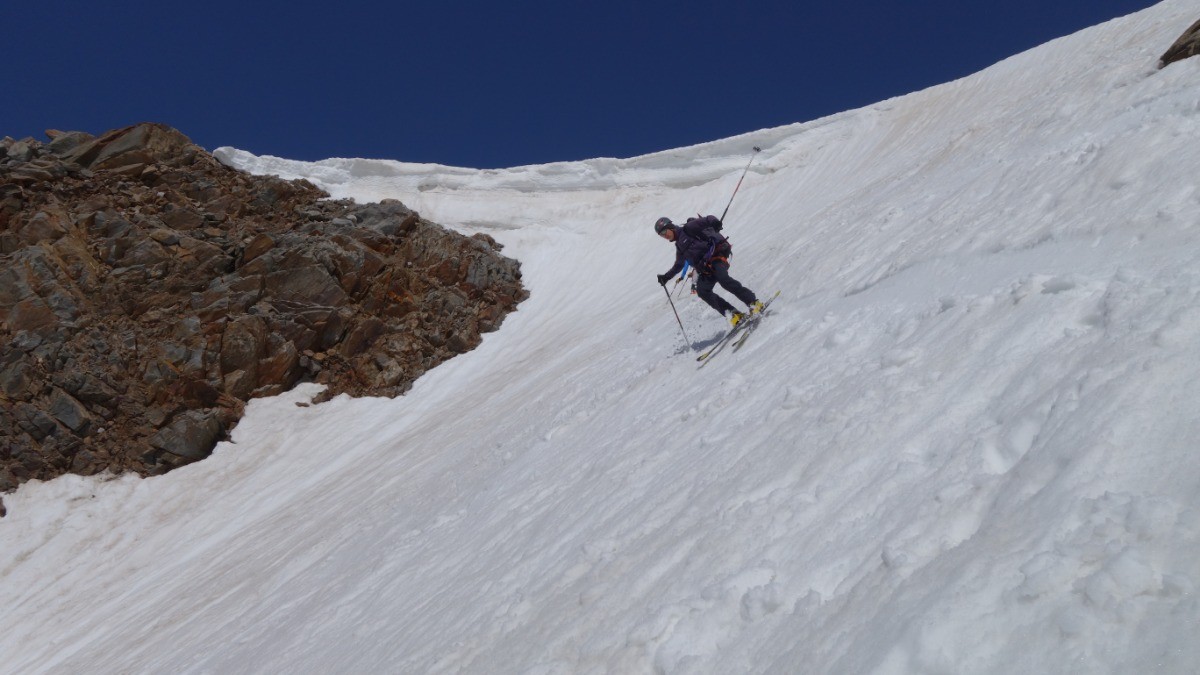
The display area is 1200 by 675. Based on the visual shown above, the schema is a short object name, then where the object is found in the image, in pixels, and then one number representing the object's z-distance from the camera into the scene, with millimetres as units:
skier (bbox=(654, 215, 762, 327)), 9988
